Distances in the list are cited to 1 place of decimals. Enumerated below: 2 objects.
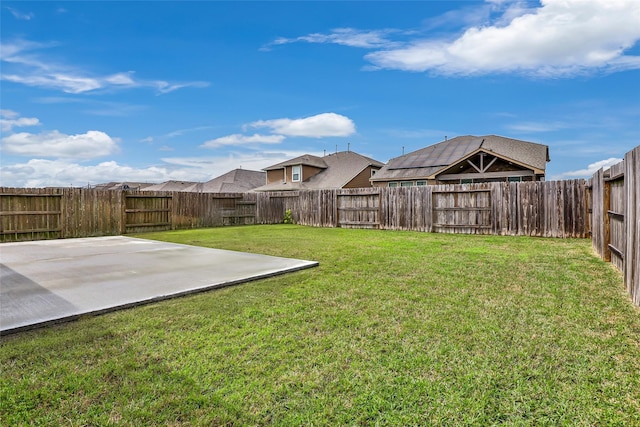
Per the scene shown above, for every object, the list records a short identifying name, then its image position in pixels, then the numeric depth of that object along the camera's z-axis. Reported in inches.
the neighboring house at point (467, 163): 687.1
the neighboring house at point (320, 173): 995.9
